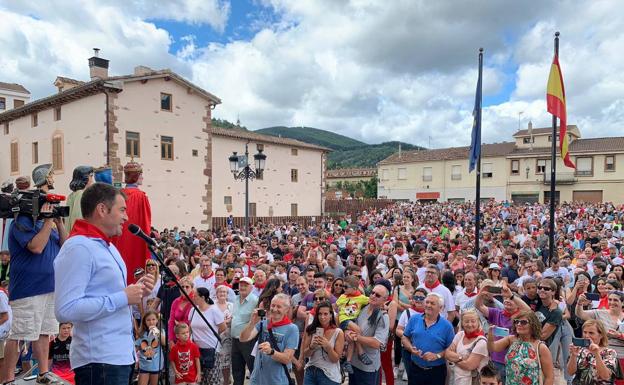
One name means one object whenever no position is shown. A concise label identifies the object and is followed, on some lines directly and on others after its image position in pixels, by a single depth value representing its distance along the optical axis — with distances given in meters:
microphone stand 2.93
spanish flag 10.55
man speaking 2.23
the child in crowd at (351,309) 4.86
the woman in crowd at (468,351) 4.51
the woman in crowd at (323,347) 4.47
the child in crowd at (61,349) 5.18
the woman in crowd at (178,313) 5.54
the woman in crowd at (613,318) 4.63
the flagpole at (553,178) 9.95
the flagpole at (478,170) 11.46
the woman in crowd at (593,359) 4.10
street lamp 13.41
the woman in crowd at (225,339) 5.72
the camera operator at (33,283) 3.43
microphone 2.79
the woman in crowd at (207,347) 5.51
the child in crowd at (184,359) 5.18
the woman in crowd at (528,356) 4.11
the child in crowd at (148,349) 5.17
